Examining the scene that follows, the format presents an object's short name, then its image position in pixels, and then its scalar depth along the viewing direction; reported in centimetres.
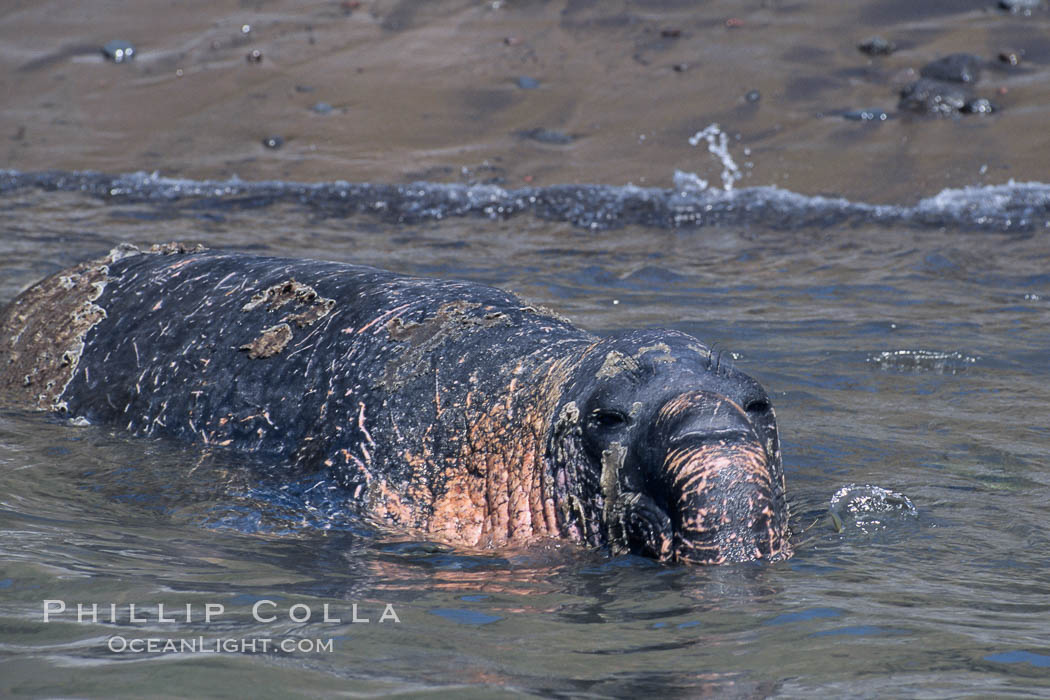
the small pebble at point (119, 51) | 1691
